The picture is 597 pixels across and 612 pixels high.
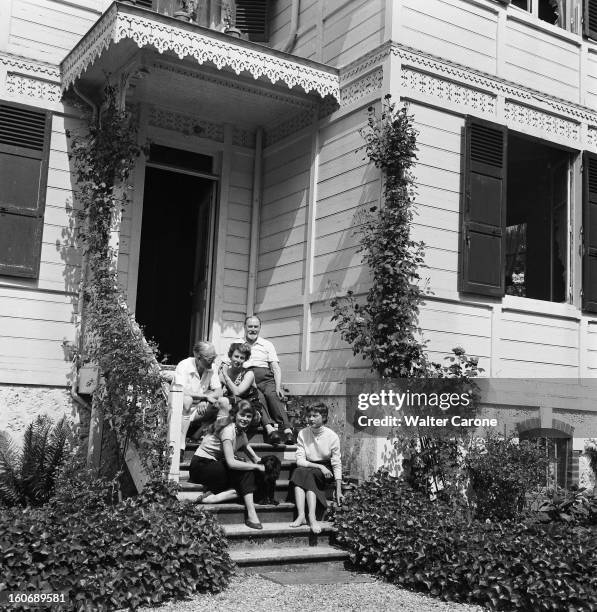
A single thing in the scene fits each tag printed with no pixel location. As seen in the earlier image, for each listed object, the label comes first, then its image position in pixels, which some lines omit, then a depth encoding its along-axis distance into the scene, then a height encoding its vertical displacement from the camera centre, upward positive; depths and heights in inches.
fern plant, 320.8 -25.4
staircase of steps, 264.1 -42.6
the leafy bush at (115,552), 205.2 -39.6
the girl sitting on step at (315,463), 292.2 -18.3
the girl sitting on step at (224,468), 282.0 -20.3
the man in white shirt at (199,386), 314.0 +9.3
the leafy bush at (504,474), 322.3 -20.7
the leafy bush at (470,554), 224.4 -40.2
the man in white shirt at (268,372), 341.1 +16.7
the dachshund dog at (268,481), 293.3 -25.1
